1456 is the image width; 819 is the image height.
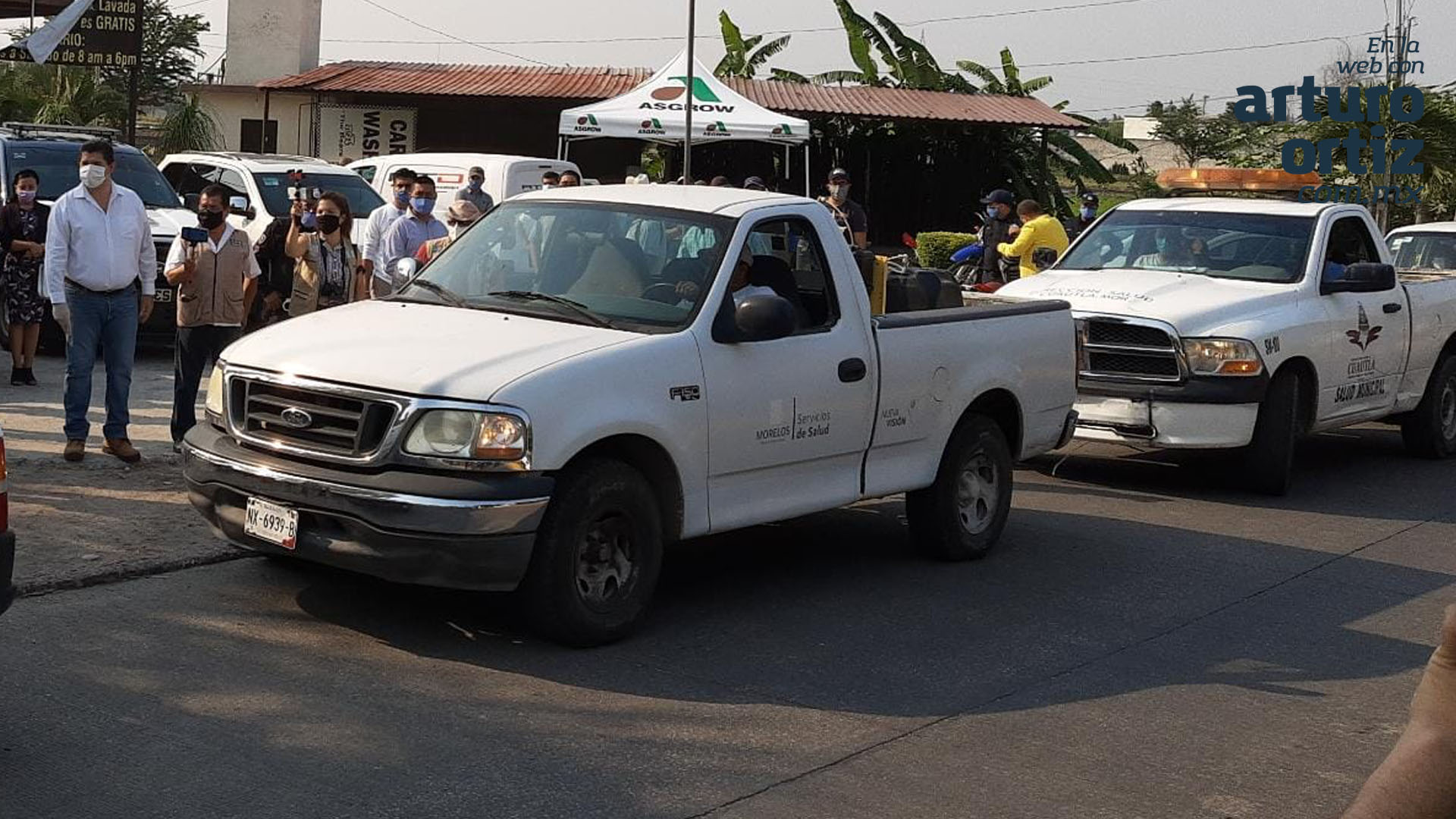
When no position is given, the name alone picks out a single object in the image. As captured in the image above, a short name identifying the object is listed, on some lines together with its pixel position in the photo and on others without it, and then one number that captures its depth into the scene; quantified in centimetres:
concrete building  3600
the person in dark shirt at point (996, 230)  1769
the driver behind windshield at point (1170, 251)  1247
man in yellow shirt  1544
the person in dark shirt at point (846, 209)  1753
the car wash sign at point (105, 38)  2056
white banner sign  3441
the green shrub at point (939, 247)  3091
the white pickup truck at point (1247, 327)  1119
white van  2120
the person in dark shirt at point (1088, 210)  2547
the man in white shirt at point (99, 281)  978
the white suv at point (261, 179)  1773
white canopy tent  2509
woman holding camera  1159
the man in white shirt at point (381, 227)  1323
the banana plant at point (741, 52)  3788
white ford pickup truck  650
